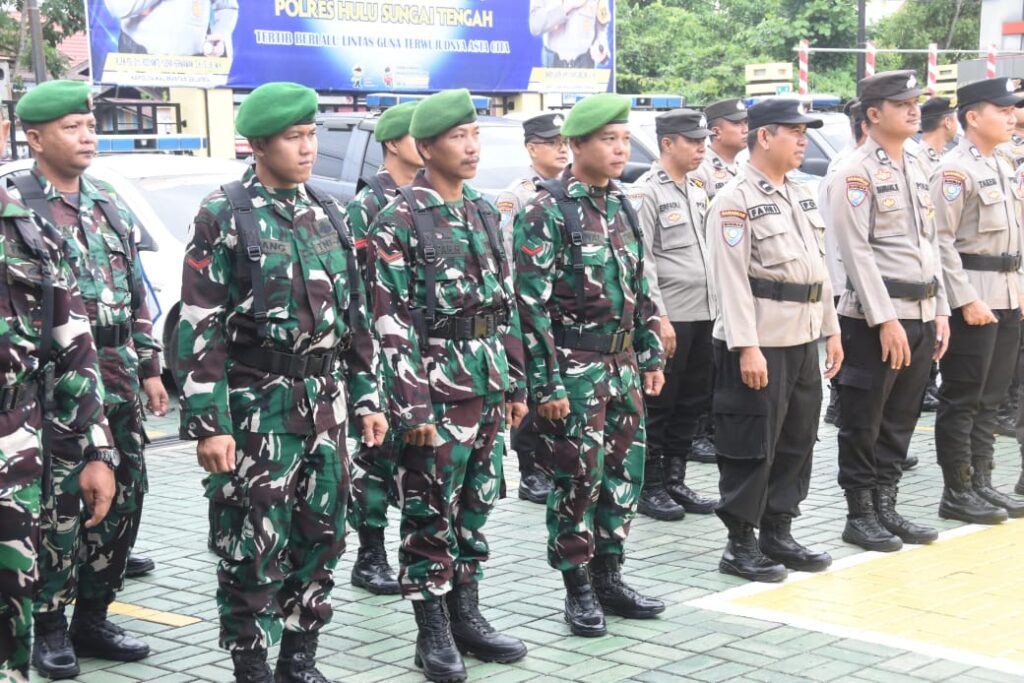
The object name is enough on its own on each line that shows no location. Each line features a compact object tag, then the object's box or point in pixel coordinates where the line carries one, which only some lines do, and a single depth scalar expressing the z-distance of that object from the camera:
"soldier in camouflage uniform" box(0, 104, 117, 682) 3.90
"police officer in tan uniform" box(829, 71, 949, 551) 6.60
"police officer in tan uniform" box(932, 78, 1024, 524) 7.23
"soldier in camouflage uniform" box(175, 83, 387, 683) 4.56
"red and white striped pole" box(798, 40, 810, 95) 22.28
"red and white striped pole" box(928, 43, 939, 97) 22.58
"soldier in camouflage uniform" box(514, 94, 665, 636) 5.53
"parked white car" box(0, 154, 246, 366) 10.34
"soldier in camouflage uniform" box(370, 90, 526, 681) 5.04
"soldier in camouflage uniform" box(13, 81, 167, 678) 5.17
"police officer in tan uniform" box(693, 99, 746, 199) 8.58
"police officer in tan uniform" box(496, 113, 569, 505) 7.68
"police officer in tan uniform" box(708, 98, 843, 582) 6.13
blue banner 16.77
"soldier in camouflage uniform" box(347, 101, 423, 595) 6.10
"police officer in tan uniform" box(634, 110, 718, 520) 7.81
